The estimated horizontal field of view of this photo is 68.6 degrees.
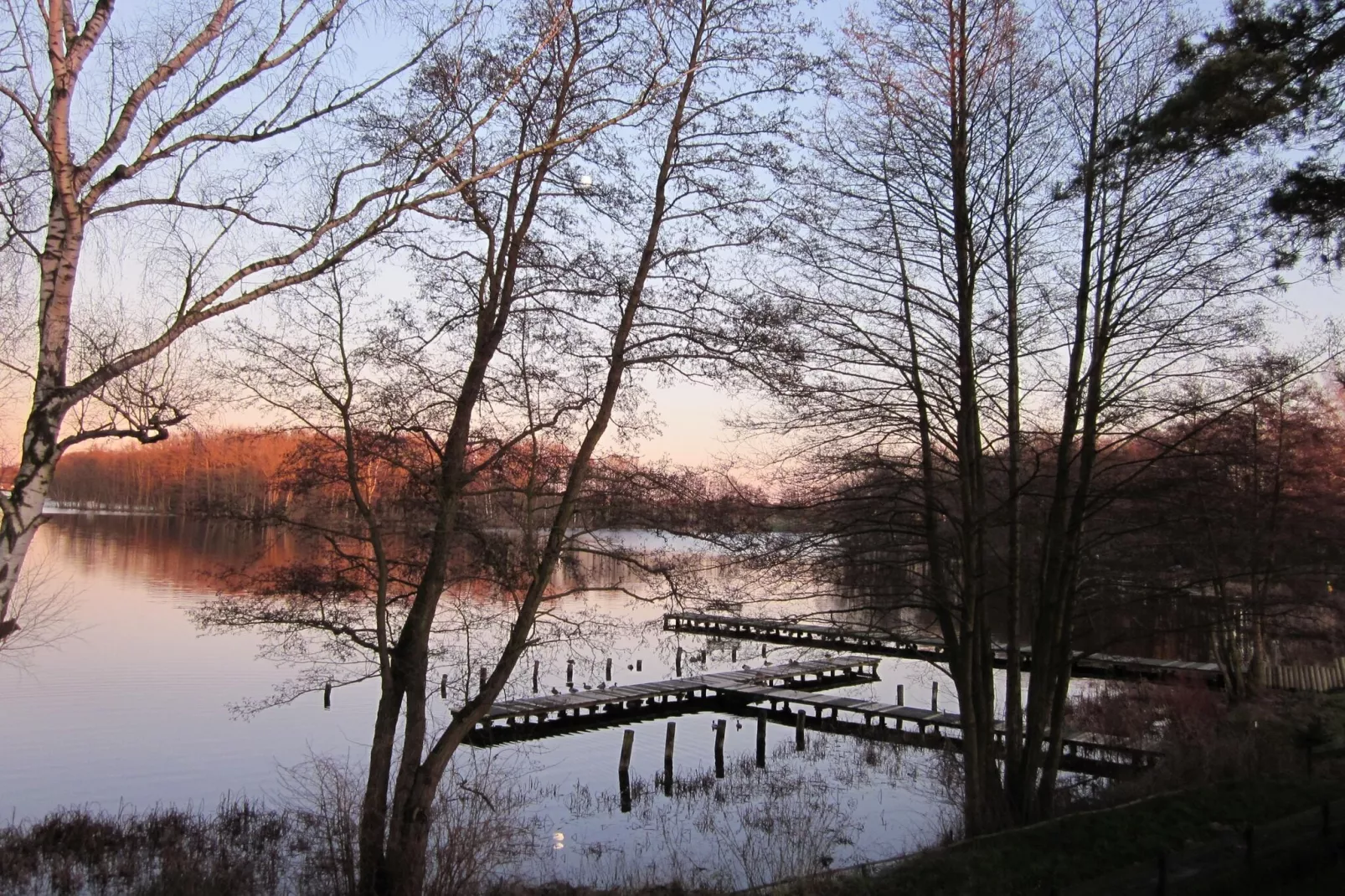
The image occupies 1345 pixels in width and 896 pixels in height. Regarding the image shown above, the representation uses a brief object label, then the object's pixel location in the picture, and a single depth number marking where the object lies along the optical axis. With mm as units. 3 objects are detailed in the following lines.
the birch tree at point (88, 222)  5477
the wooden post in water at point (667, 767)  21675
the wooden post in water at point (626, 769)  20938
